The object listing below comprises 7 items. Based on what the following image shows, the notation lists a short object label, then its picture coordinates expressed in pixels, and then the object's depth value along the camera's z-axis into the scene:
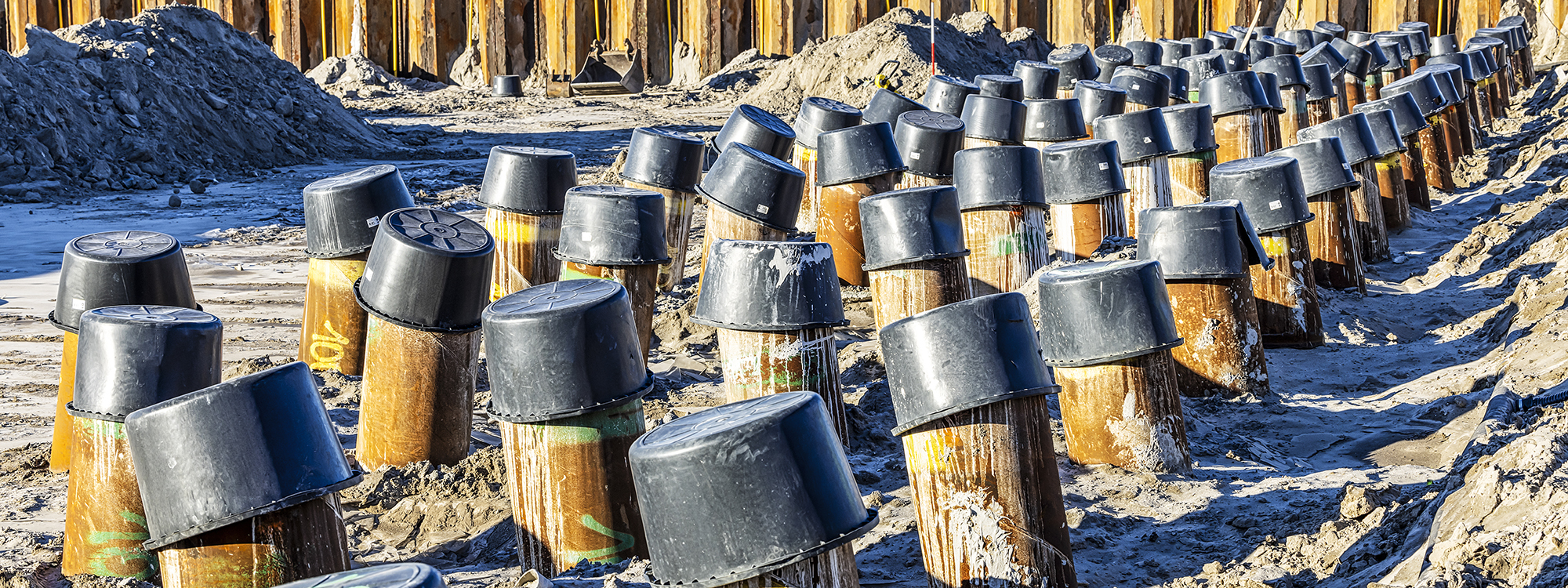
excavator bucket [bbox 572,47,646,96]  21.16
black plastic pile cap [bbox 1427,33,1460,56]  16.66
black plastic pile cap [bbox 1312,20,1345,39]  16.78
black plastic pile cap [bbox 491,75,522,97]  21.00
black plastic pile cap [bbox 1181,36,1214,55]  14.52
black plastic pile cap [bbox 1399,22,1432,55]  16.17
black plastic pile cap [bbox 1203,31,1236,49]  15.41
